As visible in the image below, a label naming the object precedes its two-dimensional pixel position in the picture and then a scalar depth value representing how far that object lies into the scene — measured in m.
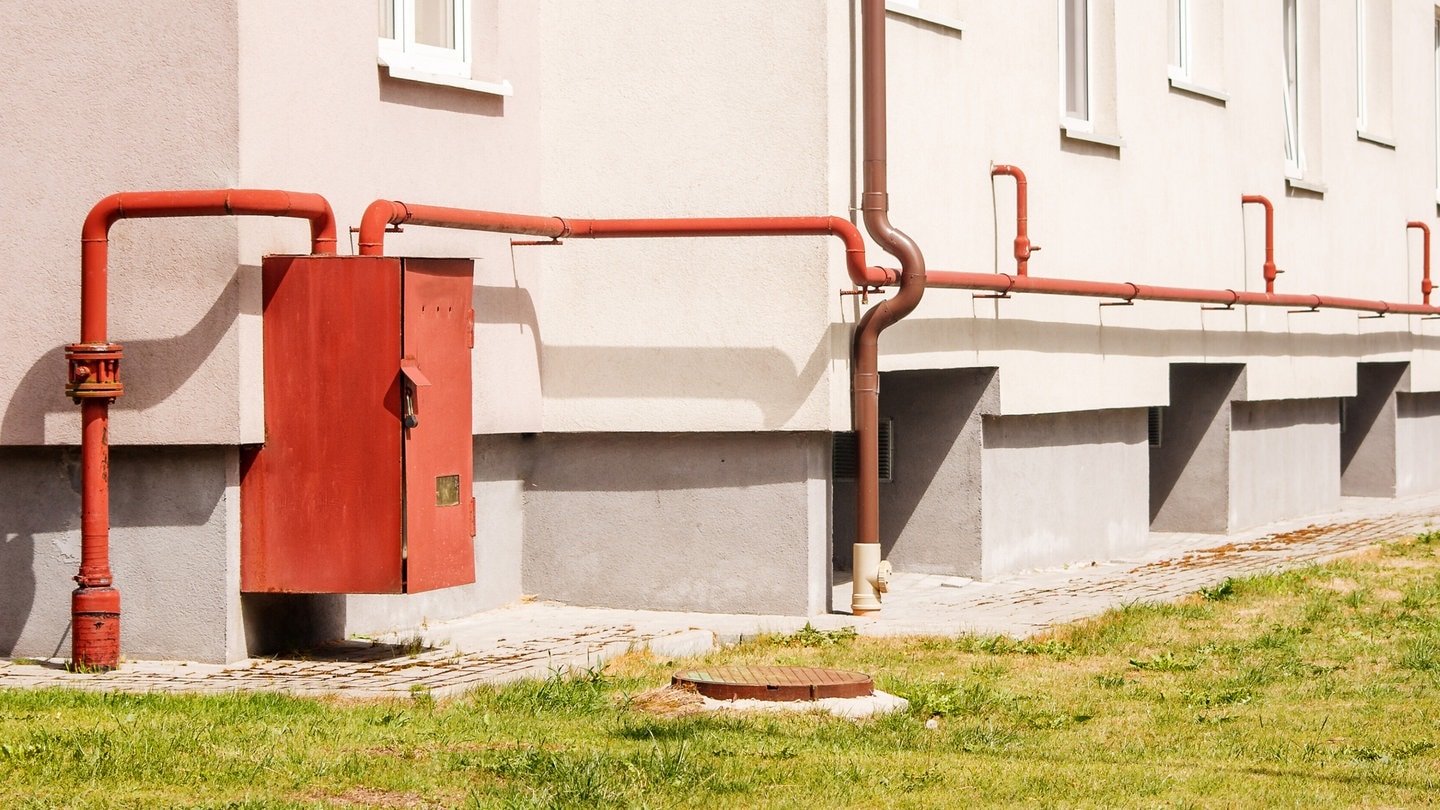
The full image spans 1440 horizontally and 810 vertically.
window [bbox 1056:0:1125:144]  15.85
